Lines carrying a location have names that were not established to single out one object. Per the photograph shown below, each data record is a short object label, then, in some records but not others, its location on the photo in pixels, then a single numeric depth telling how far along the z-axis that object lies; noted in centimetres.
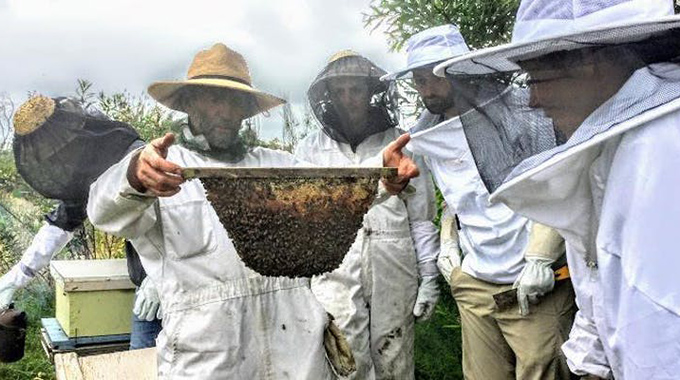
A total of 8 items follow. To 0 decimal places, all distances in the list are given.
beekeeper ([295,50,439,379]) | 336
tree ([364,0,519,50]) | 432
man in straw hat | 216
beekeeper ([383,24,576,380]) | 284
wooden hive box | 339
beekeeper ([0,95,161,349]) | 320
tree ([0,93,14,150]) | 851
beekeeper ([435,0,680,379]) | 122
